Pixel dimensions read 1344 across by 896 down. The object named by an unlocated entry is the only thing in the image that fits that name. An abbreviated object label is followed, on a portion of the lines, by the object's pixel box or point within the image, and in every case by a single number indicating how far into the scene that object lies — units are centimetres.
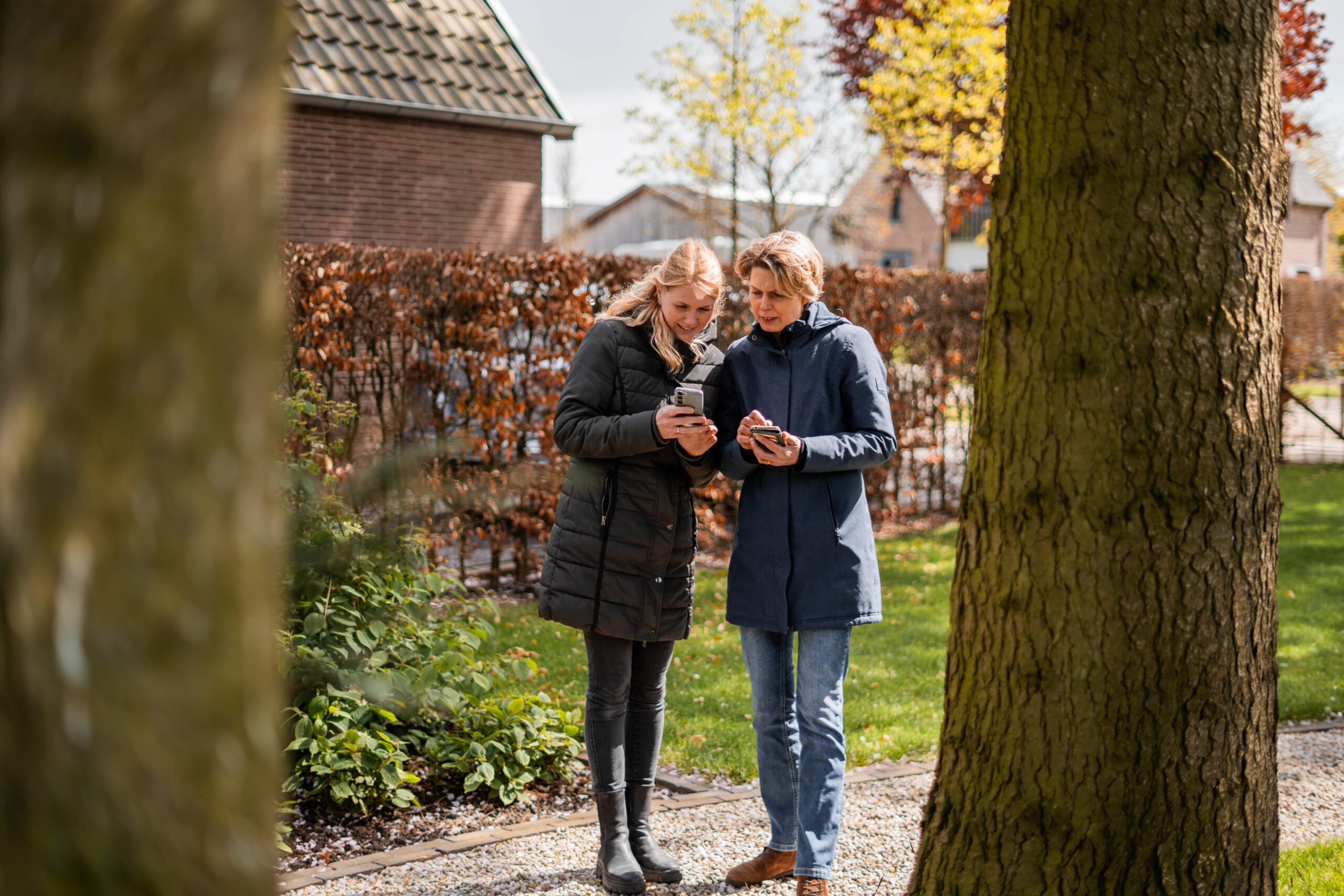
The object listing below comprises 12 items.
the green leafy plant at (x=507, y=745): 450
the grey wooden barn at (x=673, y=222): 2938
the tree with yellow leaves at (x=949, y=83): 1506
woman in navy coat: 361
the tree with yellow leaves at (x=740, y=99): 2244
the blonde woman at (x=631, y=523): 374
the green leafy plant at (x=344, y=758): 418
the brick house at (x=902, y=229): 4375
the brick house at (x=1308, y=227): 5138
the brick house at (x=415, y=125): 1302
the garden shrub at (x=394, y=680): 325
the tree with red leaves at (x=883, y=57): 1346
